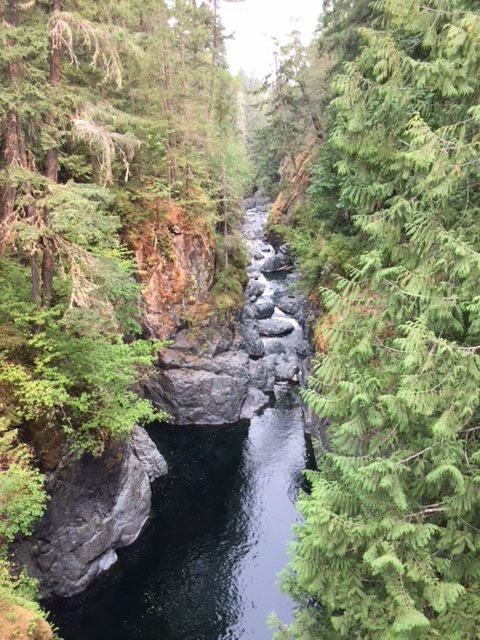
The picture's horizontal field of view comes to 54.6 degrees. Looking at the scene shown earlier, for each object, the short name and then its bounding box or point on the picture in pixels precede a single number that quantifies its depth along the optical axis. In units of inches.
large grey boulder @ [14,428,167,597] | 528.4
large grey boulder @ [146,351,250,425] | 983.6
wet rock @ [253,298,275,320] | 1395.2
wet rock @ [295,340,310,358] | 975.6
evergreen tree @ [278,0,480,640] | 287.0
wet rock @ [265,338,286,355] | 1246.1
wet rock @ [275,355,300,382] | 1159.6
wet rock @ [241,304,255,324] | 1201.2
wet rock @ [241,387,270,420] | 1032.2
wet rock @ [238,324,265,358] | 1188.2
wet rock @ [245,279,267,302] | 1422.2
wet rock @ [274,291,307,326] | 1425.3
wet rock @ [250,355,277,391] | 1118.4
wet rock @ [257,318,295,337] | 1333.7
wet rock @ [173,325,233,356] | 997.8
